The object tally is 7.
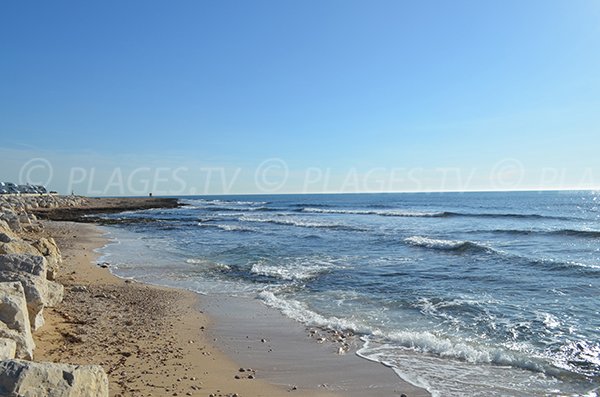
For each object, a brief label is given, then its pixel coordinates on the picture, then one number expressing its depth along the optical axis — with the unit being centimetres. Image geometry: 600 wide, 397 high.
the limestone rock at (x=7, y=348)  389
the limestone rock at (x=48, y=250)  1089
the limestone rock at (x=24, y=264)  685
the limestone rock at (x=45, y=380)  328
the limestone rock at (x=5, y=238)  975
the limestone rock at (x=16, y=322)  456
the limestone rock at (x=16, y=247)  886
